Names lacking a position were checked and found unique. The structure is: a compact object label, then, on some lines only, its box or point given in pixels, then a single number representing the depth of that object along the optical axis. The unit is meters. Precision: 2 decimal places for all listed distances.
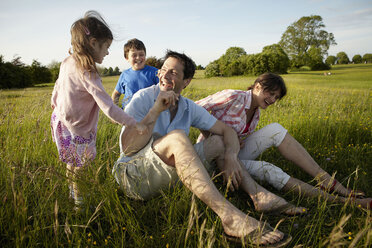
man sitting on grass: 1.60
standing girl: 1.86
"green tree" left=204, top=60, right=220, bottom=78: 37.09
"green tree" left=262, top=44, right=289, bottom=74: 33.34
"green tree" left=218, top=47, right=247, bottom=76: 34.53
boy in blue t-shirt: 4.25
